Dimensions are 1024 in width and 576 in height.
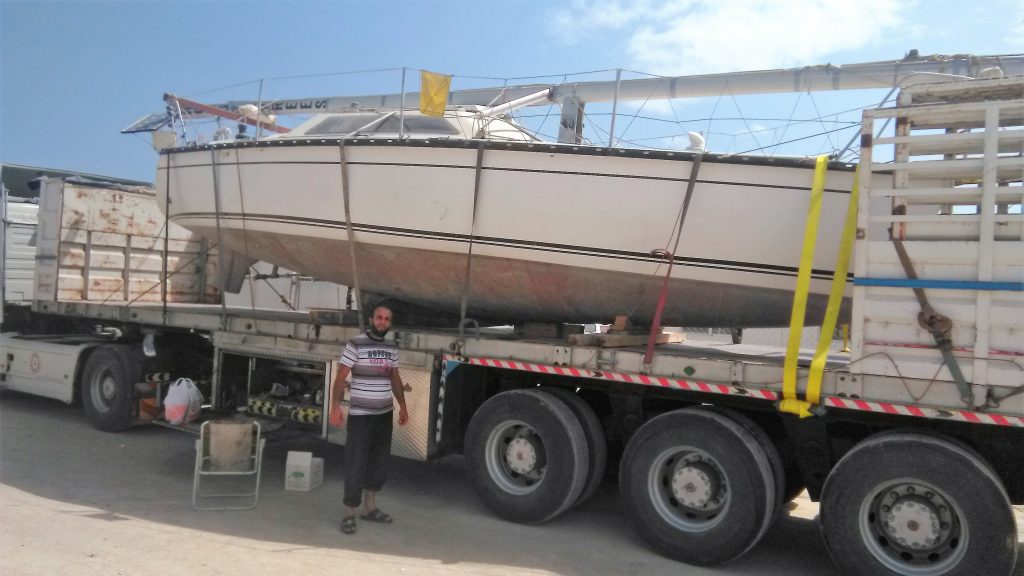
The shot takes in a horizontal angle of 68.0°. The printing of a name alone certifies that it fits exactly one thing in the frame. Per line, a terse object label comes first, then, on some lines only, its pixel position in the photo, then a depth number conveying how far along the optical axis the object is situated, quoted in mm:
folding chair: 5320
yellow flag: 5859
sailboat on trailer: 4879
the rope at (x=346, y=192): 5891
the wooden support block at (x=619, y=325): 5391
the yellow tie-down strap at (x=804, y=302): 4102
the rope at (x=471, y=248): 5414
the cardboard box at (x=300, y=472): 5566
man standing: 4816
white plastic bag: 6531
